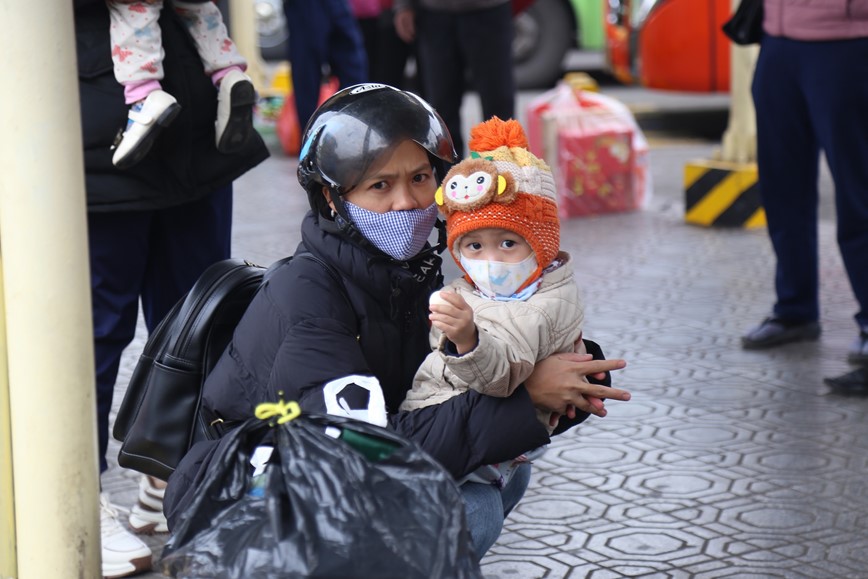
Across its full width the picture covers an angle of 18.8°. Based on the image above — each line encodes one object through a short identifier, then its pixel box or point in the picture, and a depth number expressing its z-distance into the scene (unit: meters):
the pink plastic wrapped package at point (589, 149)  14.70
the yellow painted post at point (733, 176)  13.78
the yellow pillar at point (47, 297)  4.35
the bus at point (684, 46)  18.24
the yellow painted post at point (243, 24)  18.13
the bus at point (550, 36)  26.20
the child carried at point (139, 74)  5.97
